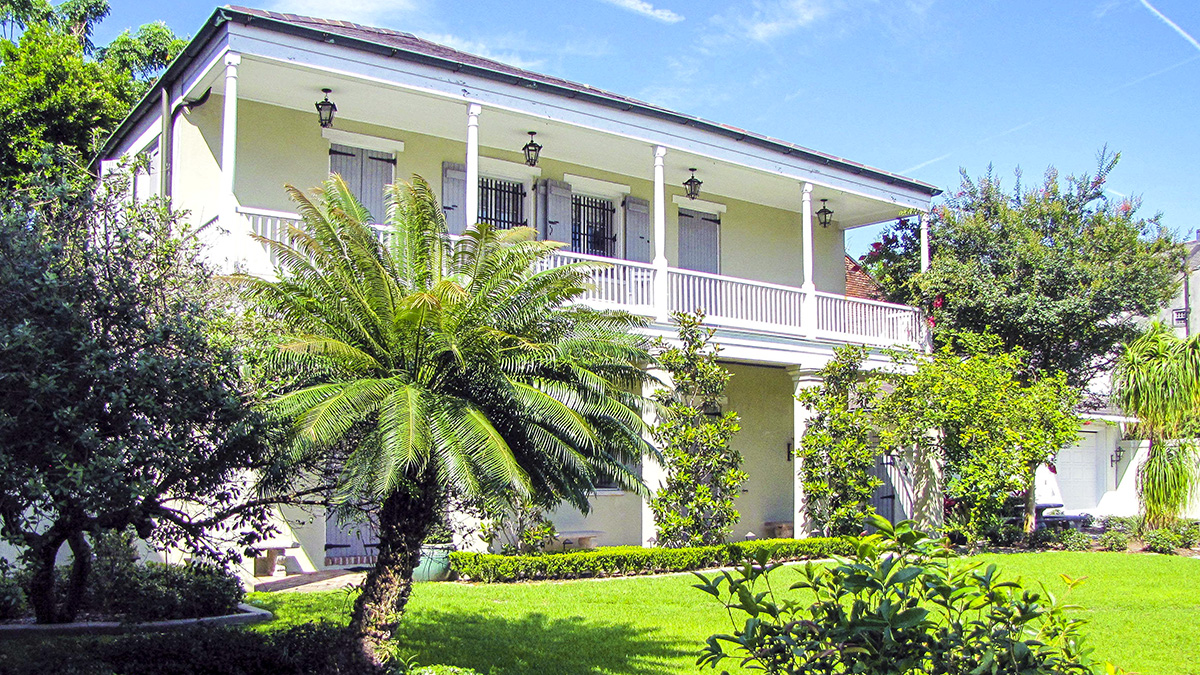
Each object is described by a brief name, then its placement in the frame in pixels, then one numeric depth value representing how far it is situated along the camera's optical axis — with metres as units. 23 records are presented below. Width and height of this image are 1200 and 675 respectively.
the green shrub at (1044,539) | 18.69
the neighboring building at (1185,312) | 30.17
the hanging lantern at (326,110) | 13.51
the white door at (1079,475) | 26.48
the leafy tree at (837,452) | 16.31
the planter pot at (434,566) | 13.05
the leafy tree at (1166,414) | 17.61
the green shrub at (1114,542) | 17.98
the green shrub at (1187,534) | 17.97
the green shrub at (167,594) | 9.80
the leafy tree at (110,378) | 5.66
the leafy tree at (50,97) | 21.05
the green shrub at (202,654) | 7.63
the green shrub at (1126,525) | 18.85
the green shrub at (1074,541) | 18.11
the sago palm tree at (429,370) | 7.36
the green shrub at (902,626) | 3.71
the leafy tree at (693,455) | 14.84
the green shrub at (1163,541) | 17.50
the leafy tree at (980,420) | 16.66
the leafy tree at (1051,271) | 17.94
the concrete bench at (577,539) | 15.62
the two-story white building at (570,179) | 13.12
